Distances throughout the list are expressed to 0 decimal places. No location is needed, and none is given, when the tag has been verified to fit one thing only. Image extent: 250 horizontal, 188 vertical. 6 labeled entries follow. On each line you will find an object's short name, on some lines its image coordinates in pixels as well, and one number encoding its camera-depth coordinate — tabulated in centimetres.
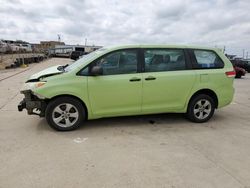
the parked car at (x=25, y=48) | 3675
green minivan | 365
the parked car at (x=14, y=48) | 3124
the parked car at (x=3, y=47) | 2783
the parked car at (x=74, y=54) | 2905
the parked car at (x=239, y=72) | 1367
